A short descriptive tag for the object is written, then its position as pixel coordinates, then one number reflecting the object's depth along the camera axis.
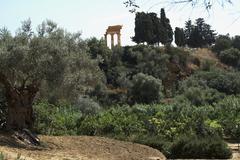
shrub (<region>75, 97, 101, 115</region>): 34.38
